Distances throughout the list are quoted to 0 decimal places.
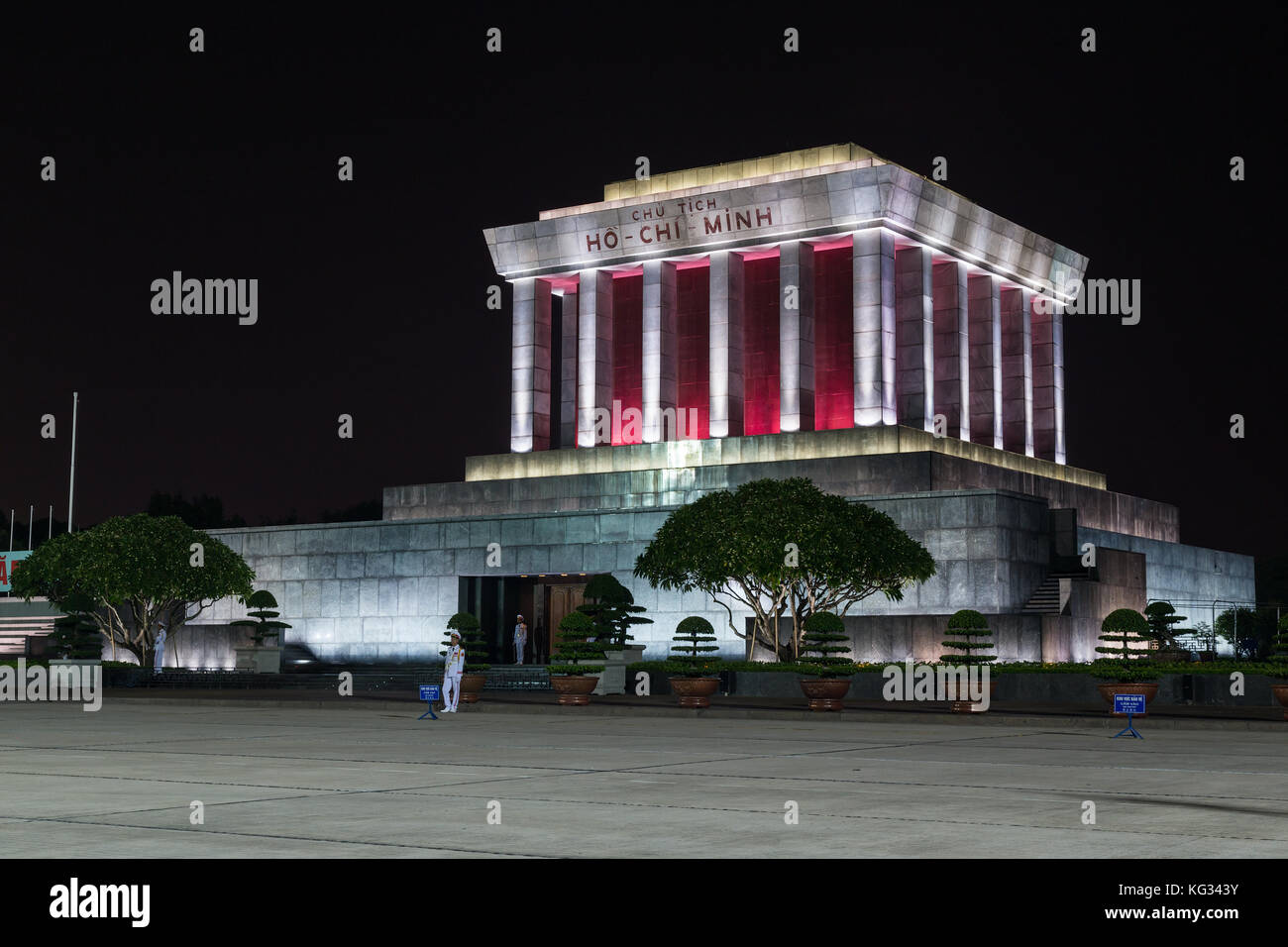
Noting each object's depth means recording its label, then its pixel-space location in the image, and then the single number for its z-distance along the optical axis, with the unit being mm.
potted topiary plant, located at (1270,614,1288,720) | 30453
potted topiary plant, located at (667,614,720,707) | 36531
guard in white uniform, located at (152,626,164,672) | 59481
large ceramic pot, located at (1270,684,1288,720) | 30359
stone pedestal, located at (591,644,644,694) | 45700
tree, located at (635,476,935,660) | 43219
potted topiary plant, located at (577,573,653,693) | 45906
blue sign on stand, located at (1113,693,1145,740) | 28328
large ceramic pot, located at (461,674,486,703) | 37938
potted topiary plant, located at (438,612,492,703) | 38125
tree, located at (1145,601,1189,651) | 47594
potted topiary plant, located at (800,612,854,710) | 35344
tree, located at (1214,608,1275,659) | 62922
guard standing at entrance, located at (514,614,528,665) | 55938
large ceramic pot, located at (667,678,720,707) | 36531
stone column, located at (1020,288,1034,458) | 71750
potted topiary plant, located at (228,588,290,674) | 56938
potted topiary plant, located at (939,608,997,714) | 38156
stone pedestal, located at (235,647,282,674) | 56875
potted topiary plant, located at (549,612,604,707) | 38094
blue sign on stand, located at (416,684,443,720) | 32594
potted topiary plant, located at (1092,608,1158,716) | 32906
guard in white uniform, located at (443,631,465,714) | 35156
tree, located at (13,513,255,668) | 54125
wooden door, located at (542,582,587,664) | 60844
